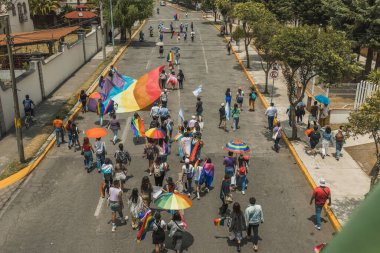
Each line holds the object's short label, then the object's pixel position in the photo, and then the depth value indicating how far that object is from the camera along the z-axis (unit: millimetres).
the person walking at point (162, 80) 27678
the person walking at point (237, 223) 11188
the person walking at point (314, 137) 17703
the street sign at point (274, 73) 25062
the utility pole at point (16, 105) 15383
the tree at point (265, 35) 27188
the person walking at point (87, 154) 16156
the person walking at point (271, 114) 20641
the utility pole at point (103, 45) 37438
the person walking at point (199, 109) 21402
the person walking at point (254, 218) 11234
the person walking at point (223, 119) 20984
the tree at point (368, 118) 11784
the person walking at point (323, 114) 20797
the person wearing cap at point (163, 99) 22531
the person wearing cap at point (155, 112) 19875
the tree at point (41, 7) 56625
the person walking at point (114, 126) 18670
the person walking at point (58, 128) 18594
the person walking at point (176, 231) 11070
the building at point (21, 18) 47188
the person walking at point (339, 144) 17281
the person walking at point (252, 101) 24031
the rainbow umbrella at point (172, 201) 11086
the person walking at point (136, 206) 12297
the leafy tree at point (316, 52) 17828
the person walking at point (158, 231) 10797
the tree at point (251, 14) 31336
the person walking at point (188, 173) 14258
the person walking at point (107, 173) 13730
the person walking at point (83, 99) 23469
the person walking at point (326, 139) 17406
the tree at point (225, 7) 47438
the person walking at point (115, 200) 12055
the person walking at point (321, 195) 12203
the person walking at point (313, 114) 20625
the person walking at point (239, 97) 24095
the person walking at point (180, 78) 28553
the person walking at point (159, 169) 14039
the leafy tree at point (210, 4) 64188
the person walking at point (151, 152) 15805
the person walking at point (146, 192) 12568
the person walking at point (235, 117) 20828
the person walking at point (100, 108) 21062
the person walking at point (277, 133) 18297
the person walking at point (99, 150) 15898
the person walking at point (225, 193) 12977
